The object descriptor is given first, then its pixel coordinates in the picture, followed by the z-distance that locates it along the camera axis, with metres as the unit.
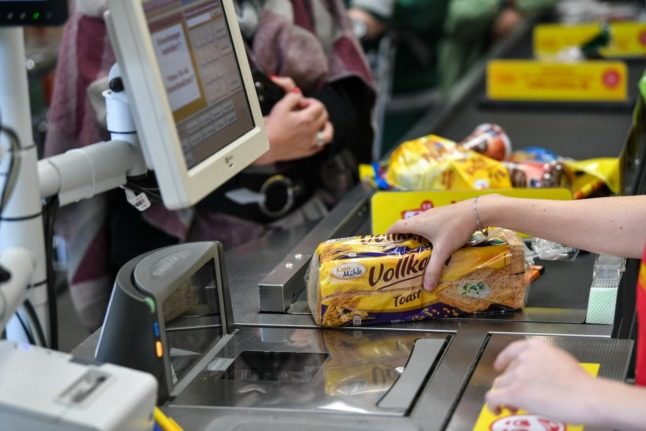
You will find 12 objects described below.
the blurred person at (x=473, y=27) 4.00
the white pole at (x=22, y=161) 1.31
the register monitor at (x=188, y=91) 1.32
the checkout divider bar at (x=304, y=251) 1.69
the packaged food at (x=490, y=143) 2.07
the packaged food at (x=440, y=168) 1.92
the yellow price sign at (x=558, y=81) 2.71
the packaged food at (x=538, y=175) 1.97
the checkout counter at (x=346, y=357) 1.42
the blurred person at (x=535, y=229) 1.30
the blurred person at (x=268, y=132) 1.97
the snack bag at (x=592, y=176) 1.97
